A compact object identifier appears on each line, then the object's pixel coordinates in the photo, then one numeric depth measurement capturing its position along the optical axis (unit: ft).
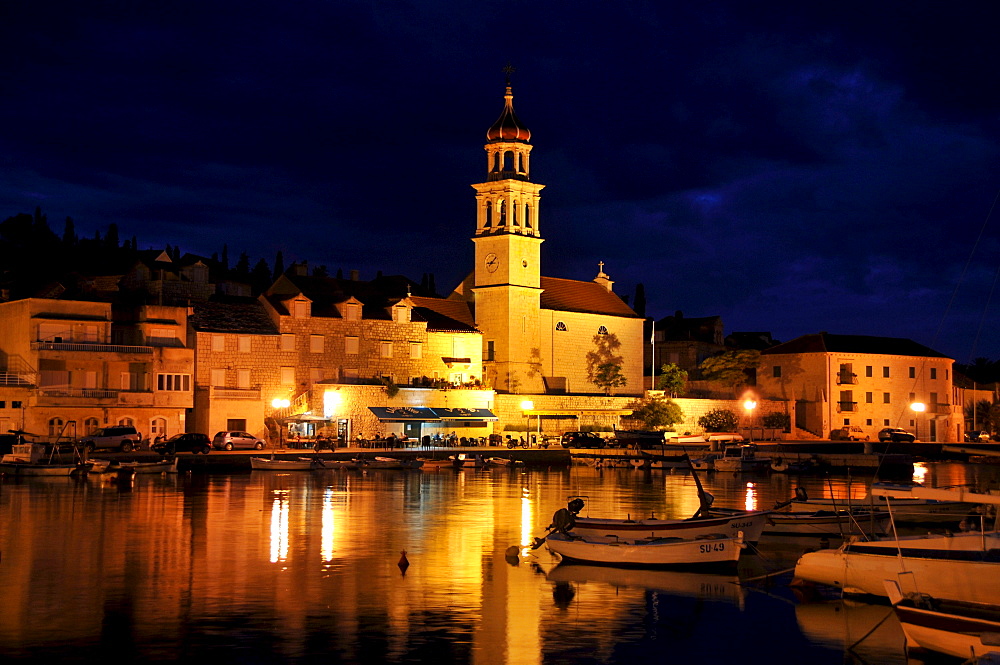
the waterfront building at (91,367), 212.64
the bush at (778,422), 320.29
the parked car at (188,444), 211.61
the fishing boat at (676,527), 99.55
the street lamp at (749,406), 320.09
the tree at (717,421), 314.35
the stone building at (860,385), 318.65
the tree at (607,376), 305.12
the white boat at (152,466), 191.11
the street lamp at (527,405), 284.20
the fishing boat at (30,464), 185.37
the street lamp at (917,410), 320.29
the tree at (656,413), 300.20
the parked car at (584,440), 268.21
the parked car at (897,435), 296.92
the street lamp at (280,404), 240.32
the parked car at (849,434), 313.73
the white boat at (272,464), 206.08
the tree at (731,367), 327.88
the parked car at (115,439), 208.44
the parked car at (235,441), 223.92
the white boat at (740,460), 238.27
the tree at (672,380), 313.12
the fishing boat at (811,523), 113.70
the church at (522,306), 291.79
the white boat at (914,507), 124.47
